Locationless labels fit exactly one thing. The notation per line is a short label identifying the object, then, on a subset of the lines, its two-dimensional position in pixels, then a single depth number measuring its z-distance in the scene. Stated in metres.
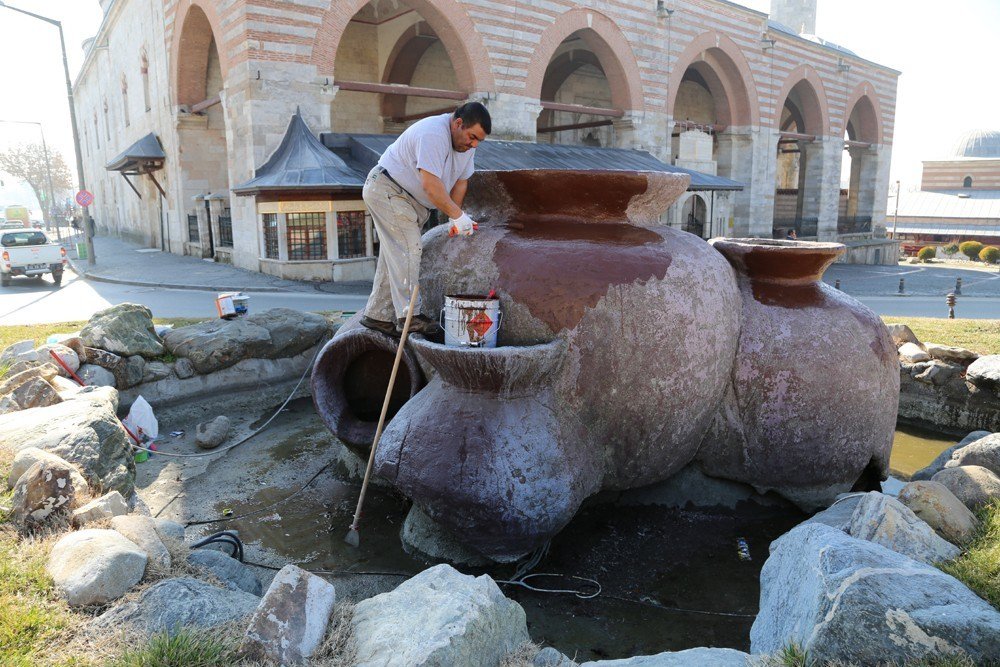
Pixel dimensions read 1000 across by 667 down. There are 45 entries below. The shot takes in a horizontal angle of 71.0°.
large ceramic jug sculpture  3.47
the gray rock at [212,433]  5.57
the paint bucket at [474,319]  3.57
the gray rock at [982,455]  4.06
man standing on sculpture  3.93
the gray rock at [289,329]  6.68
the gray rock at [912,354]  6.60
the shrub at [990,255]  29.34
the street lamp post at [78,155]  18.58
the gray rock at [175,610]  2.41
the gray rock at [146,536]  2.86
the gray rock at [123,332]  5.85
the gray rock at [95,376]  5.56
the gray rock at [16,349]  5.54
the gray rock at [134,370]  5.90
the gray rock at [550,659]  2.55
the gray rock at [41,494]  3.06
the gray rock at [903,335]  7.07
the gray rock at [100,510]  3.08
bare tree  54.16
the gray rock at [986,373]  5.88
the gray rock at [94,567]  2.57
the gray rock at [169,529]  3.22
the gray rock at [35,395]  4.54
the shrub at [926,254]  30.31
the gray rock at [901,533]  2.80
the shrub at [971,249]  31.86
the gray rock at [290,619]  2.27
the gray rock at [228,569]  3.16
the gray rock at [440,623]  2.25
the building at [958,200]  41.19
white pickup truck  16.19
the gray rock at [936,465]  4.59
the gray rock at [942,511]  3.12
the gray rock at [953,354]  6.43
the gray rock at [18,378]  4.64
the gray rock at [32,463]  3.25
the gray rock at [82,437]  3.66
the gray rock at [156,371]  6.04
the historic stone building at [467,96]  14.92
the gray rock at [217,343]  6.27
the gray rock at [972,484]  3.46
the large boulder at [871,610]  1.99
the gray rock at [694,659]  2.28
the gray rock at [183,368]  6.18
